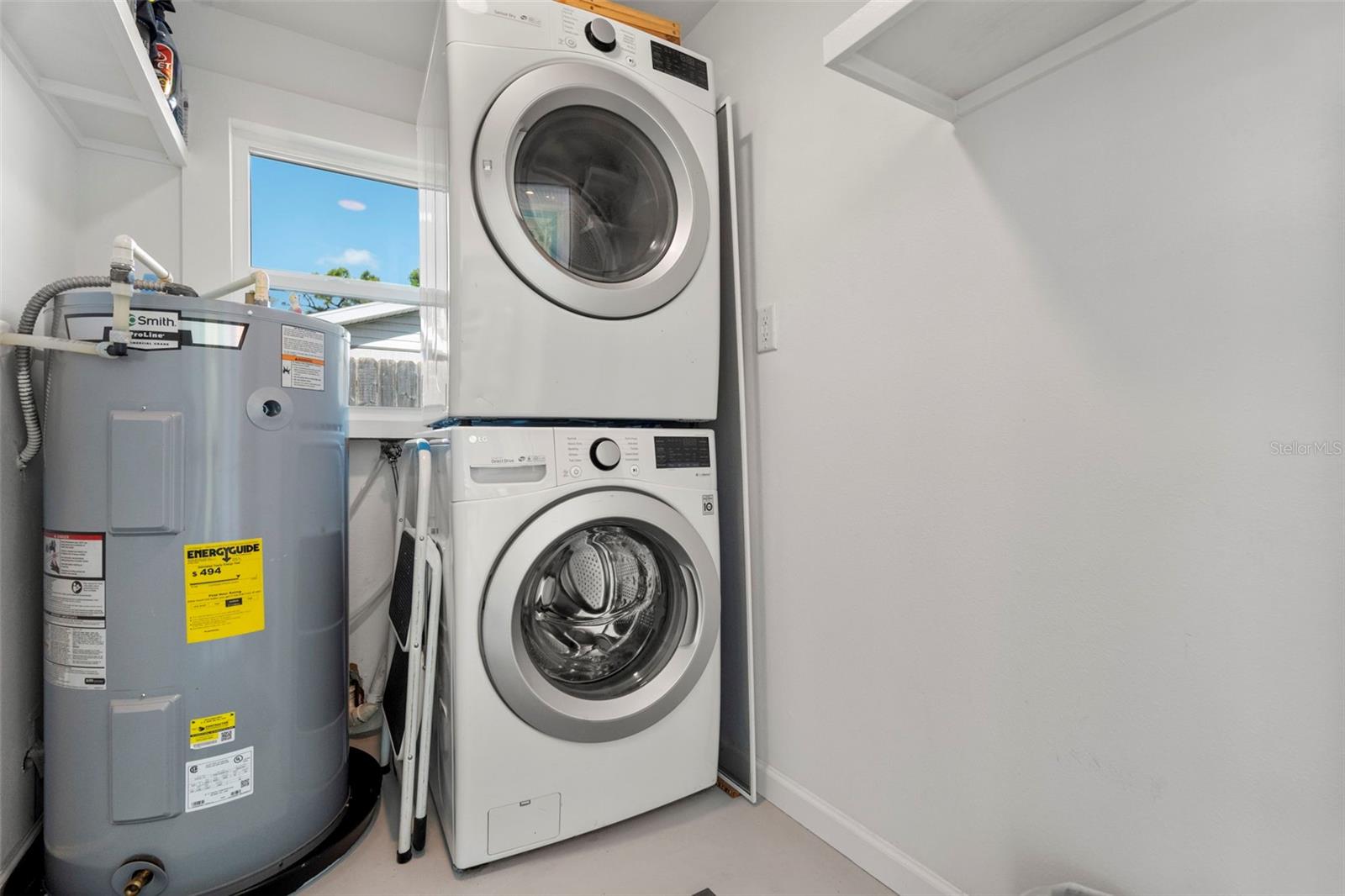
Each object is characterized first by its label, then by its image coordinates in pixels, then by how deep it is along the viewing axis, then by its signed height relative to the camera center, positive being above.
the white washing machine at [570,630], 1.29 -0.39
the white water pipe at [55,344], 1.12 +0.24
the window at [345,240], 2.07 +0.82
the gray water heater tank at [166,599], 1.14 -0.24
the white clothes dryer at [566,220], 1.33 +0.59
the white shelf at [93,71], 1.20 +0.90
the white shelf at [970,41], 0.87 +0.64
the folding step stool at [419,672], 1.34 -0.45
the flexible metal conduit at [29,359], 1.18 +0.23
